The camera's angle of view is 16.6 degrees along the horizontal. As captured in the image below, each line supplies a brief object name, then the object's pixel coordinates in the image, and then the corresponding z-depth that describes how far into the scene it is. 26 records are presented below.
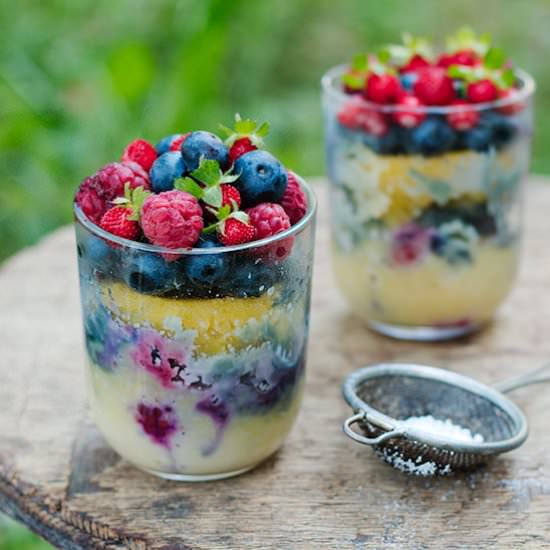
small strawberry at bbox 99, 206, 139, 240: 0.55
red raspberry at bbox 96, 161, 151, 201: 0.56
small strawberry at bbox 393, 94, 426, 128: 0.64
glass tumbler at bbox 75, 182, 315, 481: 0.55
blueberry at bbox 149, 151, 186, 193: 0.56
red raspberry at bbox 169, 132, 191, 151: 0.58
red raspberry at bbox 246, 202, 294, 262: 0.55
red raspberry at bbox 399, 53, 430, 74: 0.67
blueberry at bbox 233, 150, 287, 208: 0.55
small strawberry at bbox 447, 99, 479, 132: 0.63
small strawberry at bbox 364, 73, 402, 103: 0.64
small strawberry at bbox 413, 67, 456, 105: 0.64
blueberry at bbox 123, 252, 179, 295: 0.55
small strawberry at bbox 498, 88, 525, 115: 0.64
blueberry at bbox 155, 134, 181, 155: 0.58
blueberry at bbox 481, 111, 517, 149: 0.64
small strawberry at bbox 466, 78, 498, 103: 0.64
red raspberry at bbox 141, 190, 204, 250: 0.54
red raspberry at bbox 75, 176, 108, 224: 0.57
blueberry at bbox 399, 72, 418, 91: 0.65
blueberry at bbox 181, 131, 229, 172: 0.56
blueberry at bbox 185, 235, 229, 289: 0.54
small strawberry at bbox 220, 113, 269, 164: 0.57
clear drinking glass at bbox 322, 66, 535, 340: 0.64
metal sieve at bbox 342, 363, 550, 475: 0.57
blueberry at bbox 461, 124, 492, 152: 0.64
